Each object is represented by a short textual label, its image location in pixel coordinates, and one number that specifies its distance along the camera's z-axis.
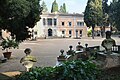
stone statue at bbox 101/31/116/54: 4.72
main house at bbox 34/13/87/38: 33.71
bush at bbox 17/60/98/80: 2.79
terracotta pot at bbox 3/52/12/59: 10.26
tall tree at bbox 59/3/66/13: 50.86
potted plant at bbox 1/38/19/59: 10.35
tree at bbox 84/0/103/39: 28.20
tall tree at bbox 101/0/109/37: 31.01
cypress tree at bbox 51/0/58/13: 43.95
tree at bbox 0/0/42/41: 6.15
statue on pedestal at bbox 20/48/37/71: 4.22
